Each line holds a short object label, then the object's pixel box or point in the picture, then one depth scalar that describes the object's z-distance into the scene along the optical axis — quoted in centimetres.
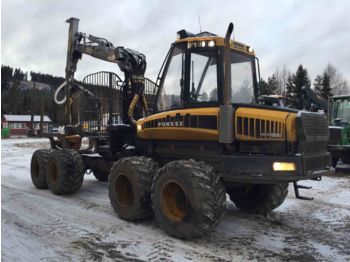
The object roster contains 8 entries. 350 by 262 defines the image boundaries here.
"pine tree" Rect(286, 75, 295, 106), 4563
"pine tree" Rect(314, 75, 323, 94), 5274
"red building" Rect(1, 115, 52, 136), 7456
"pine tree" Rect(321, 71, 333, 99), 4925
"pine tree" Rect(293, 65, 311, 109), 4684
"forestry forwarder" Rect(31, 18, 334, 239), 574
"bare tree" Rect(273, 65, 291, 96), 5861
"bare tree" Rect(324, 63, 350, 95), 6469
